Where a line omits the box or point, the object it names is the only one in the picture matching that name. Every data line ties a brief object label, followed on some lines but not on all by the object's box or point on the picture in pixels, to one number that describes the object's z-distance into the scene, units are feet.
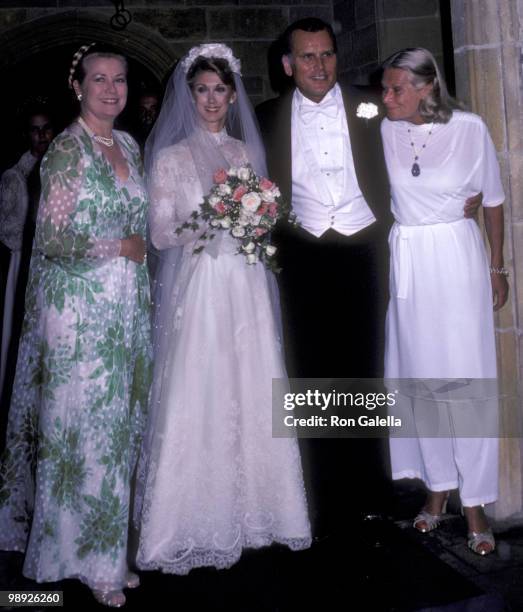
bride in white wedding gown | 10.60
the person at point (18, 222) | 18.47
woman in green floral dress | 9.59
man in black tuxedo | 11.90
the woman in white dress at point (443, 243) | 11.12
